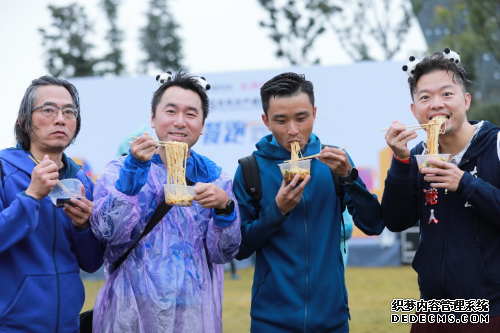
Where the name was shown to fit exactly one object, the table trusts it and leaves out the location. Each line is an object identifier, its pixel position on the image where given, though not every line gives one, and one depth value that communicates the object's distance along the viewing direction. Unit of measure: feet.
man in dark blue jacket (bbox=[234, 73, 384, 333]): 10.00
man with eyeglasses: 9.02
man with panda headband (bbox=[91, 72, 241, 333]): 9.37
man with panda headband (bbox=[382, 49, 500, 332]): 9.39
